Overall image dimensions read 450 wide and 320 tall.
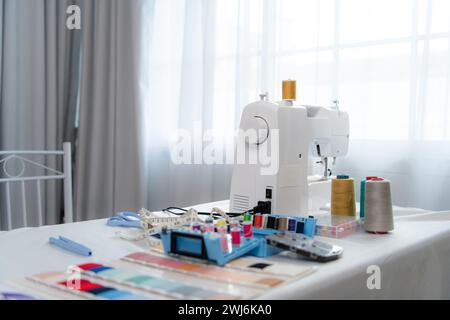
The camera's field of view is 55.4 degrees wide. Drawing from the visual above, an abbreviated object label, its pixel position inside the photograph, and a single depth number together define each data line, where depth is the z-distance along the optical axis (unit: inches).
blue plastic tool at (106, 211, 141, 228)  41.8
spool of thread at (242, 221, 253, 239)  32.5
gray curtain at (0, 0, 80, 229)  89.9
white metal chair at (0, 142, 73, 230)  62.9
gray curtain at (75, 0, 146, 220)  96.0
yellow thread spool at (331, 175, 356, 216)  43.0
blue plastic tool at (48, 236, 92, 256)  32.3
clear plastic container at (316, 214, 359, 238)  37.4
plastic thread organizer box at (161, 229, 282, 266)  28.0
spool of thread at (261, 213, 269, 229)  35.7
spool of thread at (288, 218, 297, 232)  35.3
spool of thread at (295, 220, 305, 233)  35.0
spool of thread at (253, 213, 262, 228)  36.0
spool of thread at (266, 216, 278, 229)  35.4
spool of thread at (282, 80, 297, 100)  44.9
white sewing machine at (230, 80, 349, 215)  42.6
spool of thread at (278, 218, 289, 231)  35.2
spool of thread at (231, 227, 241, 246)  30.4
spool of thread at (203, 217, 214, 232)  29.9
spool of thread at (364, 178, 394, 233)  37.4
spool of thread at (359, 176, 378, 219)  40.3
